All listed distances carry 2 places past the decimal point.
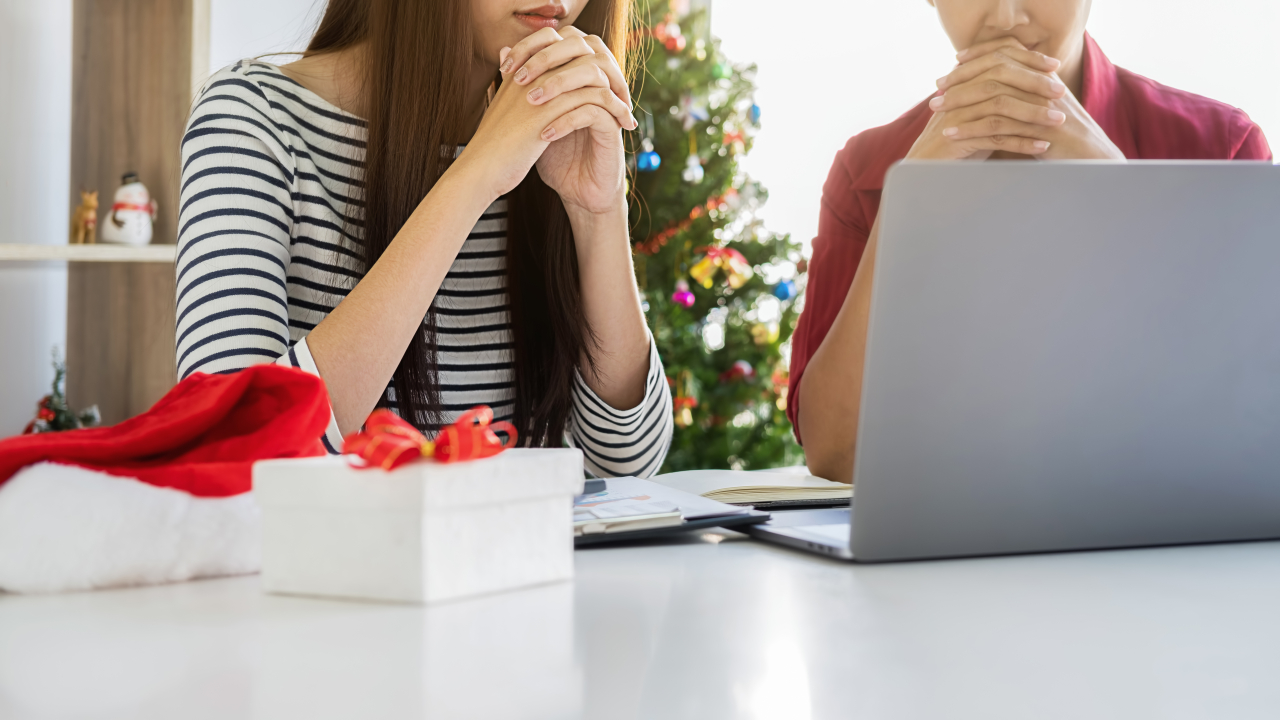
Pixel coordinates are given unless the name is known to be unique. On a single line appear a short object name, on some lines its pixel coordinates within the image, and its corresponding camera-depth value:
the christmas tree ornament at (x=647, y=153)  2.67
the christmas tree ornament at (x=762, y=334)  2.91
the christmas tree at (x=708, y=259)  2.77
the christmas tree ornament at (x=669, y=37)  2.80
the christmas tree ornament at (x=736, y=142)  2.85
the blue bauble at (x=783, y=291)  2.86
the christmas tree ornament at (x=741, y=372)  2.83
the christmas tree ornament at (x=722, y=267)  2.79
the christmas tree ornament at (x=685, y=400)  2.77
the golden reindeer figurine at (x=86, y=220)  1.97
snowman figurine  1.95
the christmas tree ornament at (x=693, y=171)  2.76
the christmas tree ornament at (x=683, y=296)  2.73
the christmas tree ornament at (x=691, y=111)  2.77
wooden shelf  1.84
